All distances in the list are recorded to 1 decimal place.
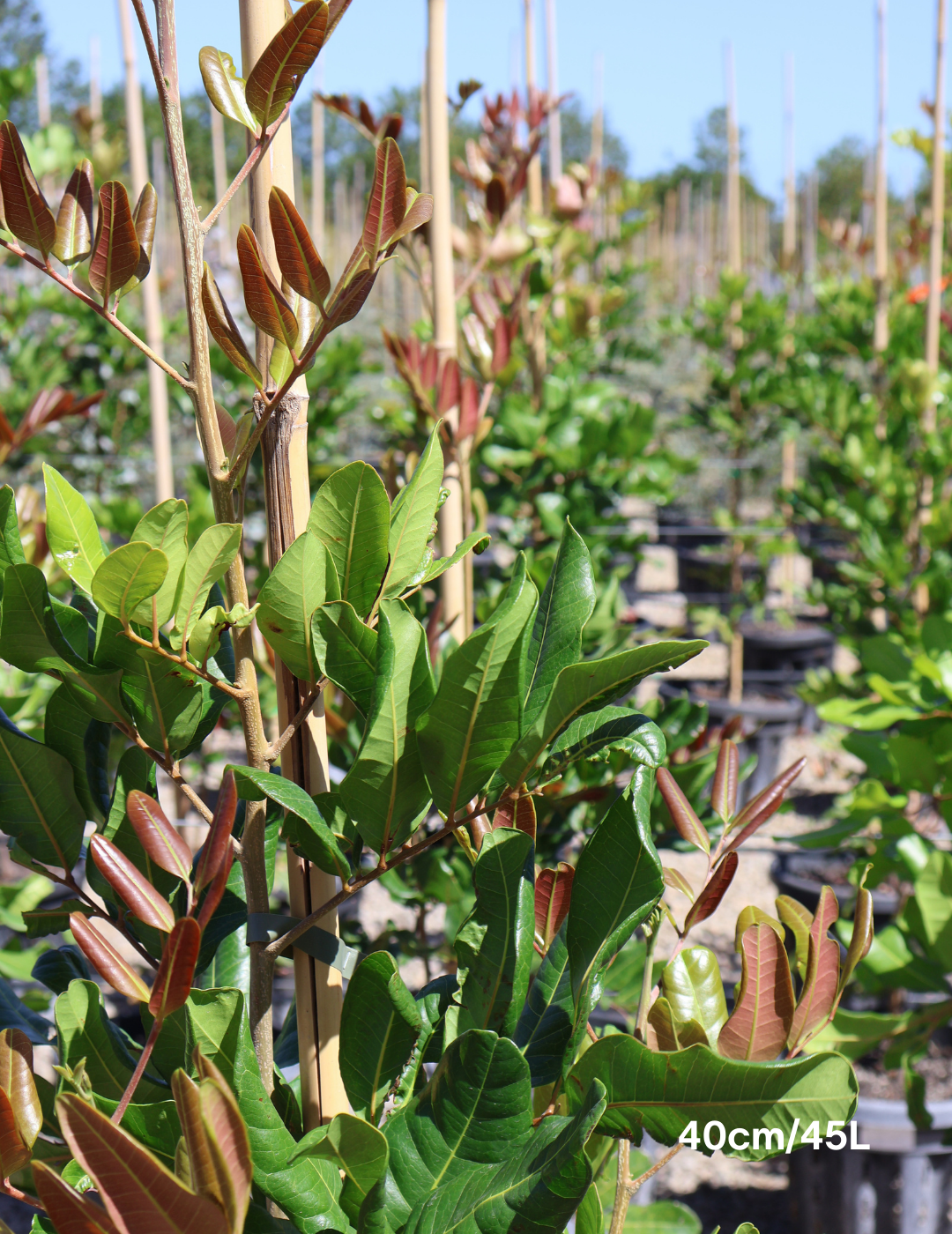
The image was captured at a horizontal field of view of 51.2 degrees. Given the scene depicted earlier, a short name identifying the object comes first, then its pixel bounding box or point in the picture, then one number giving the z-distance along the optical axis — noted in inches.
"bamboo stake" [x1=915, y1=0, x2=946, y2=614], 88.8
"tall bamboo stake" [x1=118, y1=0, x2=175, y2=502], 70.1
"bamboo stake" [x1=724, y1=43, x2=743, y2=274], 159.2
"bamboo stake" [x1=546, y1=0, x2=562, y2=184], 106.8
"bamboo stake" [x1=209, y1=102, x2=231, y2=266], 176.7
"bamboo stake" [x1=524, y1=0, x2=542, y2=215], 78.6
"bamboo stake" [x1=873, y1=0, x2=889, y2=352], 111.4
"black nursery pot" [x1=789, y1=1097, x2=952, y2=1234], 61.0
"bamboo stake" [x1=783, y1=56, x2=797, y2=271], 183.3
